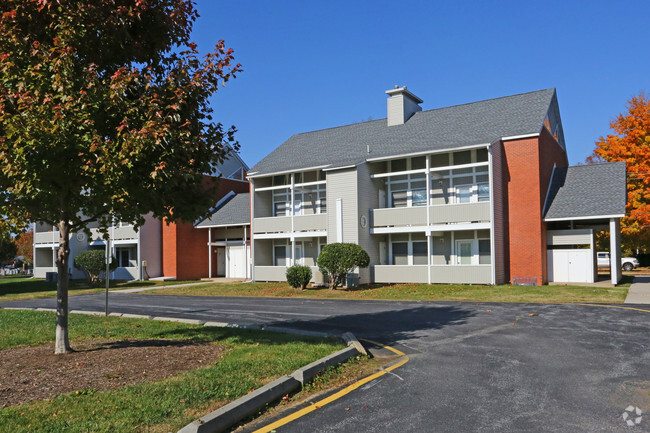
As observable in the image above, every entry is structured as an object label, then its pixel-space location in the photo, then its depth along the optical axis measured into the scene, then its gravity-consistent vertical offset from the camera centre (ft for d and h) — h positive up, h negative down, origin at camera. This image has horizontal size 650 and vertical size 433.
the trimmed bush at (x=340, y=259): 81.25 -3.35
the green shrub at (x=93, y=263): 112.68 -4.76
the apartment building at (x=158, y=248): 121.49 -1.84
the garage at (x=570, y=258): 80.28 -3.61
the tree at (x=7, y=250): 190.62 -3.07
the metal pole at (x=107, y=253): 48.13 -1.19
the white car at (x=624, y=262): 135.13 -7.17
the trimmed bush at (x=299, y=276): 84.79 -6.16
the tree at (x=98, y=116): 22.20 +5.72
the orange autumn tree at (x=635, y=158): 103.19 +15.71
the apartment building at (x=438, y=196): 81.25 +7.26
